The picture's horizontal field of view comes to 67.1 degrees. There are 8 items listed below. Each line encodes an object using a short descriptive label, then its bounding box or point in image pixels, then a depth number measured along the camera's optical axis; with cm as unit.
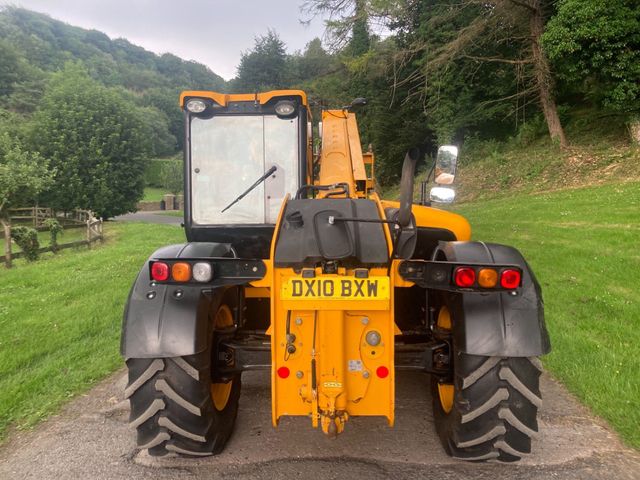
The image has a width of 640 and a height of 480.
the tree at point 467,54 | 1914
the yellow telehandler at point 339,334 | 244
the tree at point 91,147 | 2614
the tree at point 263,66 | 6431
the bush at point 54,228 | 1623
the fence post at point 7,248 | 1326
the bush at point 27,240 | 1369
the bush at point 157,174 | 5861
